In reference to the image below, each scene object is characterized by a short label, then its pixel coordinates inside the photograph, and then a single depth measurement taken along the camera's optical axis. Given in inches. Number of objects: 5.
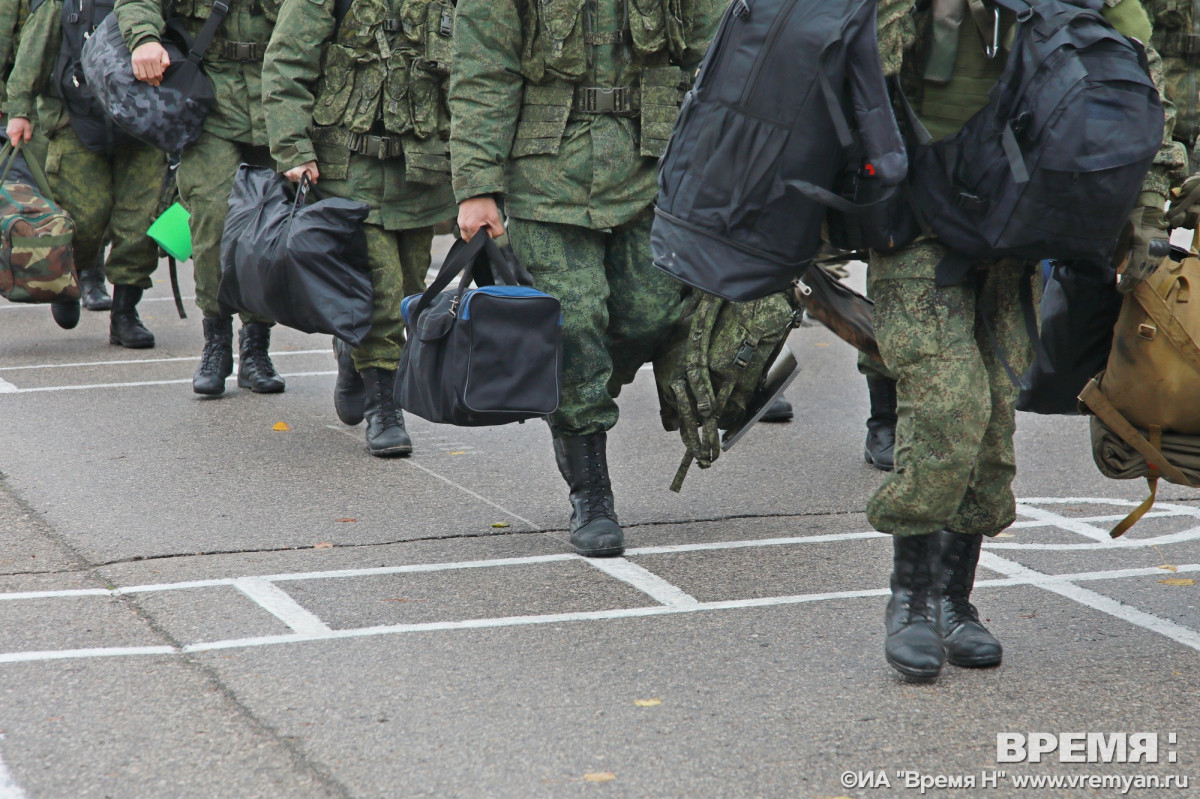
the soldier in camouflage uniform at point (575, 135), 368.2
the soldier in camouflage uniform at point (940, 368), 270.8
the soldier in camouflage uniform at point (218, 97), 517.7
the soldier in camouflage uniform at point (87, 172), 611.2
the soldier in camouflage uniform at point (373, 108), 468.4
